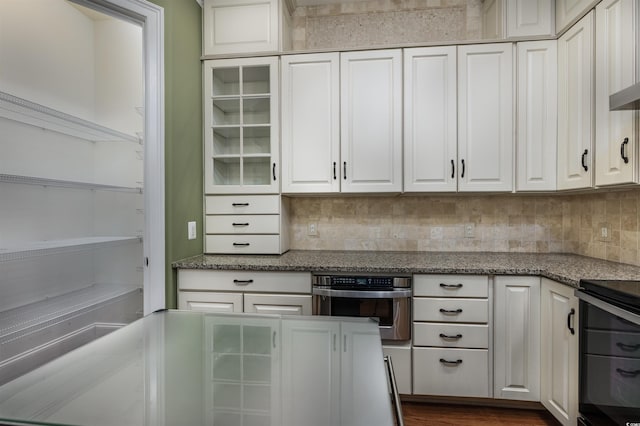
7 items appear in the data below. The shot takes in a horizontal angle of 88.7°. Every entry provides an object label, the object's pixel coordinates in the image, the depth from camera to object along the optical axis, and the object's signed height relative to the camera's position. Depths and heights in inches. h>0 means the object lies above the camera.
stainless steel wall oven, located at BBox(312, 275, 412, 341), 81.0 -22.7
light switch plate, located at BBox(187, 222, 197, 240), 93.0 -6.1
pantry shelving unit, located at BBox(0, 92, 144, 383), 61.1 -4.7
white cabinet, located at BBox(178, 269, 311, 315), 84.7 -21.6
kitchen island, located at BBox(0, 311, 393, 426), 25.1 -16.0
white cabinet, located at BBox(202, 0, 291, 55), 96.6 +54.7
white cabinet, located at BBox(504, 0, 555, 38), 88.5 +51.8
